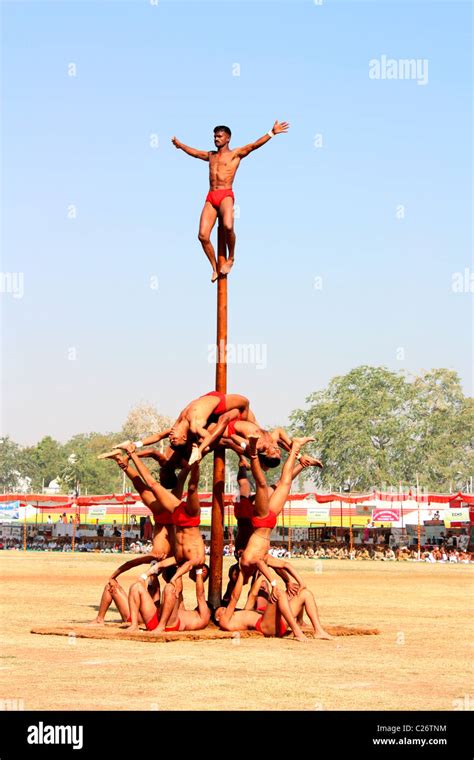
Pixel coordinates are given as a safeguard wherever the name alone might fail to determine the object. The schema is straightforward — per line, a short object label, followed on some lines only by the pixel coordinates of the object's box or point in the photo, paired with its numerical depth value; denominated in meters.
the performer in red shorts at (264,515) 17.12
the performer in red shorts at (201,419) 16.78
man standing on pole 19.02
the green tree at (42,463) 164.38
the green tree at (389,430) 111.06
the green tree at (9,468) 167.12
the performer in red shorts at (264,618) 16.55
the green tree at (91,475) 144.12
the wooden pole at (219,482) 18.27
